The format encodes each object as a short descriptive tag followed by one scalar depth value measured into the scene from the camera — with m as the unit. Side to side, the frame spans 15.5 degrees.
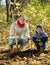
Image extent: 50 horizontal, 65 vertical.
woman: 5.48
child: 5.15
